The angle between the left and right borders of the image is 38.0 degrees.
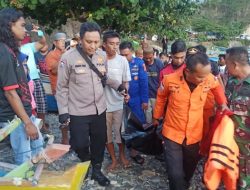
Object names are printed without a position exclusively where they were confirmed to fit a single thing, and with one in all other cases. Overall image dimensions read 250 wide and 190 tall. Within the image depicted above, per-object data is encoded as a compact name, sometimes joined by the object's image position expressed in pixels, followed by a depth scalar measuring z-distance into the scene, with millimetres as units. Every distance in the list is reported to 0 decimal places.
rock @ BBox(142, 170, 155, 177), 4945
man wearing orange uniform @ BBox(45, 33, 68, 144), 6223
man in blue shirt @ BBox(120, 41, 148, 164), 5352
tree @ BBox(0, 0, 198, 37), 7318
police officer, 4066
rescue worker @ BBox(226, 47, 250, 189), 3561
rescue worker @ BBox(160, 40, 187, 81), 4707
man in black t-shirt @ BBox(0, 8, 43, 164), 3158
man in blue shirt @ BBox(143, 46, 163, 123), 5973
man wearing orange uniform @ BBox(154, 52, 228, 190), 3773
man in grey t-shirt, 4777
